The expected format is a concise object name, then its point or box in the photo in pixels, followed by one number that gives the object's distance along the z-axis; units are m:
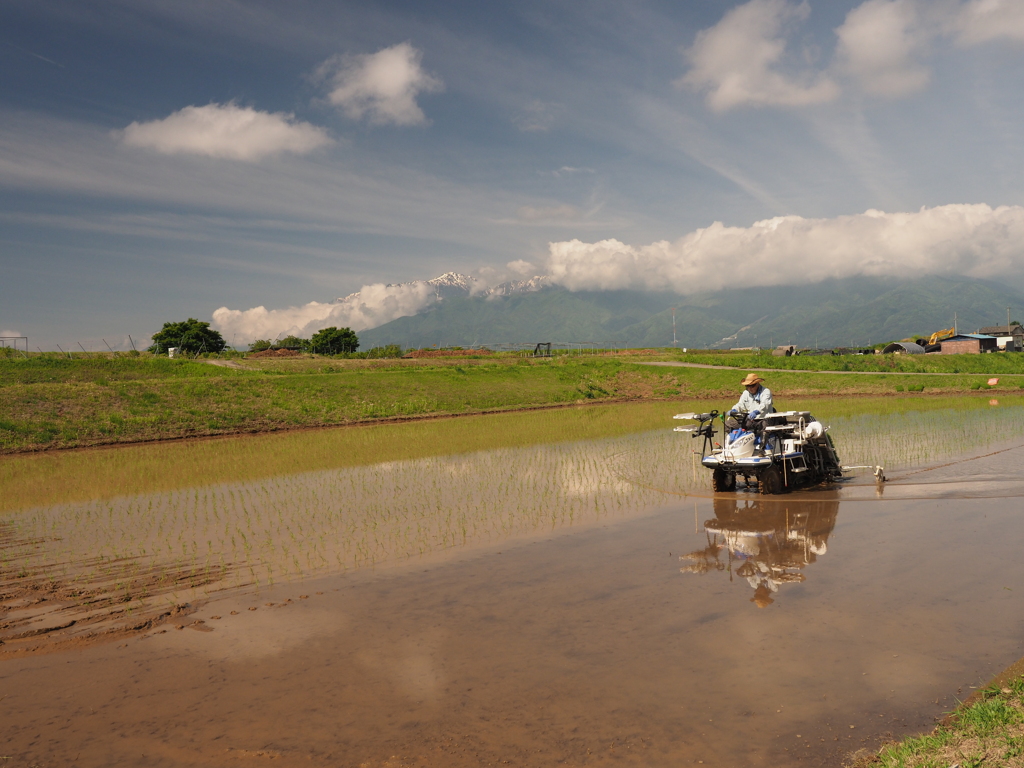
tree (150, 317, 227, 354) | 86.31
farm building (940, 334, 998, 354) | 79.88
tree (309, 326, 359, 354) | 72.56
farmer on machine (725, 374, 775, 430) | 15.41
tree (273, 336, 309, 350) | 78.44
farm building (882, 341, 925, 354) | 78.74
